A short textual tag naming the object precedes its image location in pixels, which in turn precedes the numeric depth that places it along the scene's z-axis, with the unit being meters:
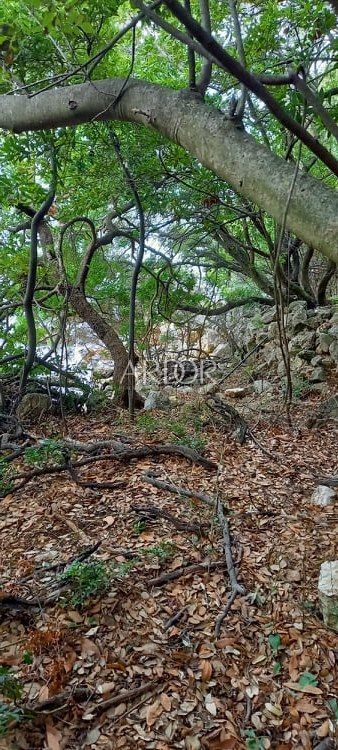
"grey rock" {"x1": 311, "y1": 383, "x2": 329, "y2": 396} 5.35
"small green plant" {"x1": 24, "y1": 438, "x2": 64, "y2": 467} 3.36
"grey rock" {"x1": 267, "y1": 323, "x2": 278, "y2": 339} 6.88
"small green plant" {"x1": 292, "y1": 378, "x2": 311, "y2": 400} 5.32
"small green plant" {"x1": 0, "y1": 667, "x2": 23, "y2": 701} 1.37
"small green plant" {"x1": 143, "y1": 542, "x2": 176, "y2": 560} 2.30
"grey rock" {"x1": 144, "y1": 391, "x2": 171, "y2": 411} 5.19
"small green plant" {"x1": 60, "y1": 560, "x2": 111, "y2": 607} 1.95
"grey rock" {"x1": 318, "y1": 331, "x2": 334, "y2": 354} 5.98
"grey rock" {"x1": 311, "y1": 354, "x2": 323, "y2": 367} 5.88
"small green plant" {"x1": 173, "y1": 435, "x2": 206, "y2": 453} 3.62
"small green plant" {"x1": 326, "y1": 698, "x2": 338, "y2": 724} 1.56
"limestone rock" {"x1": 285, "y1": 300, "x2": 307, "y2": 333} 6.67
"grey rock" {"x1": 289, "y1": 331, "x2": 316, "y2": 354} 6.21
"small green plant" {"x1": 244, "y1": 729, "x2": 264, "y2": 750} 1.47
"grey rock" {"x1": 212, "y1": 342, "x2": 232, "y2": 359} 8.60
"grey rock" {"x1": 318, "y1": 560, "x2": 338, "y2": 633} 1.89
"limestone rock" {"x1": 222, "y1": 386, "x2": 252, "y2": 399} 5.99
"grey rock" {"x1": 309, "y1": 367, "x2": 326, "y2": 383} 5.61
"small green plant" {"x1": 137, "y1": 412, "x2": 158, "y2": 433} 4.15
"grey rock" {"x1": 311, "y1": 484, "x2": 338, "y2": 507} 2.79
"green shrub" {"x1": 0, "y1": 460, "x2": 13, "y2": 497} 3.06
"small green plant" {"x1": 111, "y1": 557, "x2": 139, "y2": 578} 2.12
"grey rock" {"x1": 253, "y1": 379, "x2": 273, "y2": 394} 5.80
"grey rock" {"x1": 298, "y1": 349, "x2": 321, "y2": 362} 6.05
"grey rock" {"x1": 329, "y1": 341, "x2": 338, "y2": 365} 5.78
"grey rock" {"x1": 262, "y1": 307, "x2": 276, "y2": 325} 7.37
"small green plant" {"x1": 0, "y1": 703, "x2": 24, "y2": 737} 1.32
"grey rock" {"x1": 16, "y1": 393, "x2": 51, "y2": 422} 4.79
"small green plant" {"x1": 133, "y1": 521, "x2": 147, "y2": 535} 2.52
